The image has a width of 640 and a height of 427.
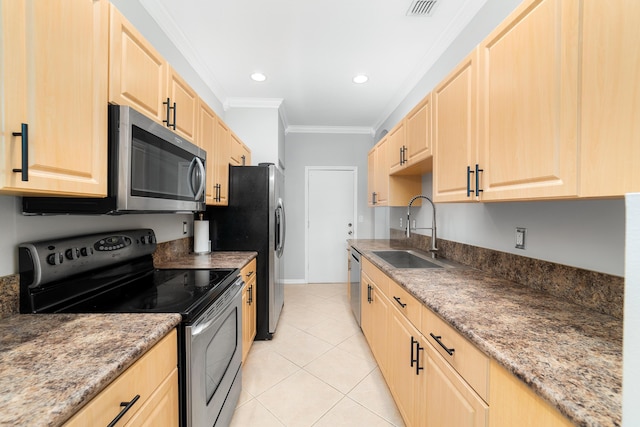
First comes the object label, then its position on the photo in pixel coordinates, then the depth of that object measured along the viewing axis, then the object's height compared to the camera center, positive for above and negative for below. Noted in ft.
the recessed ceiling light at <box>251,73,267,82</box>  9.61 +4.90
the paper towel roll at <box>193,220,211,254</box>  8.05 -0.74
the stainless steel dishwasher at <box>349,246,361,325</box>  9.29 -2.44
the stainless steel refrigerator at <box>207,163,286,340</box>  8.58 -0.37
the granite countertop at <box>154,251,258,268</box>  6.44 -1.25
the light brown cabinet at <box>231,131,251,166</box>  9.04 +2.18
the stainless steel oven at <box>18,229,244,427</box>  3.50 -1.30
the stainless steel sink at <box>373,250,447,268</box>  6.94 -1.31
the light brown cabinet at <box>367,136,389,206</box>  9.75 +1.56
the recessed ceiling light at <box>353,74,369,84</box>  9.59 +4.87
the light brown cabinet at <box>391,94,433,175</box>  6.21 +1.87
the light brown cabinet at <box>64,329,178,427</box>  2.14 -1.72
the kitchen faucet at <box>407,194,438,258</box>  7.30 -0.60
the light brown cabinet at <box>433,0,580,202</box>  2.77 +1.36
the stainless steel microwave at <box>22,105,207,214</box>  3.44 +0.57
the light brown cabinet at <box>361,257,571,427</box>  2.35 -1.95
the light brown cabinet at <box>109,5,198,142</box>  3.60 +2.13
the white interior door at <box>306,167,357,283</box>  15.35 -0.50
